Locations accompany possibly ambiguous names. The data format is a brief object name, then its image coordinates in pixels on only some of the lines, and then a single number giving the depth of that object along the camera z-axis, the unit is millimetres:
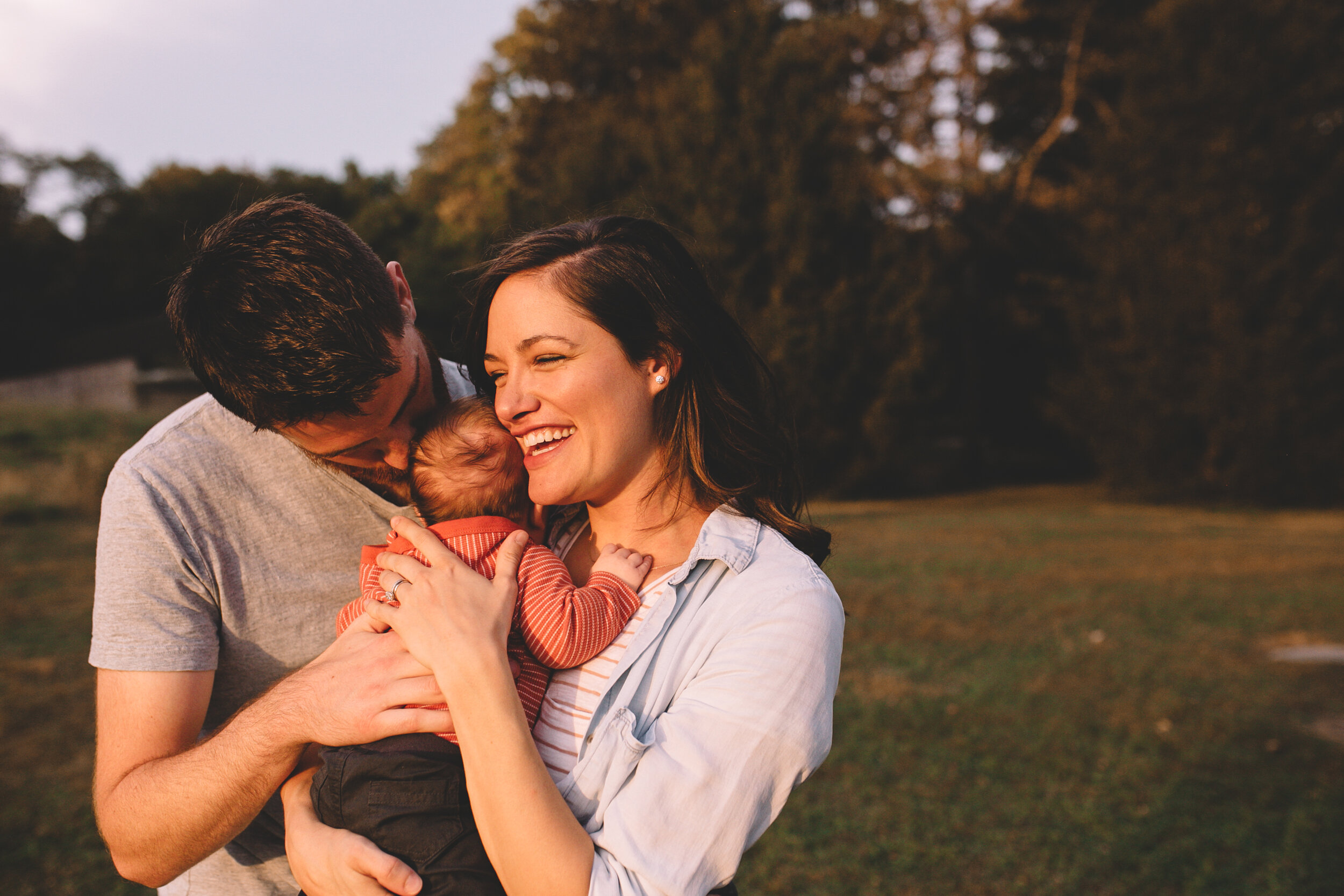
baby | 929
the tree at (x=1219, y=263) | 13370
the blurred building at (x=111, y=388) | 22329
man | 950
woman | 866
